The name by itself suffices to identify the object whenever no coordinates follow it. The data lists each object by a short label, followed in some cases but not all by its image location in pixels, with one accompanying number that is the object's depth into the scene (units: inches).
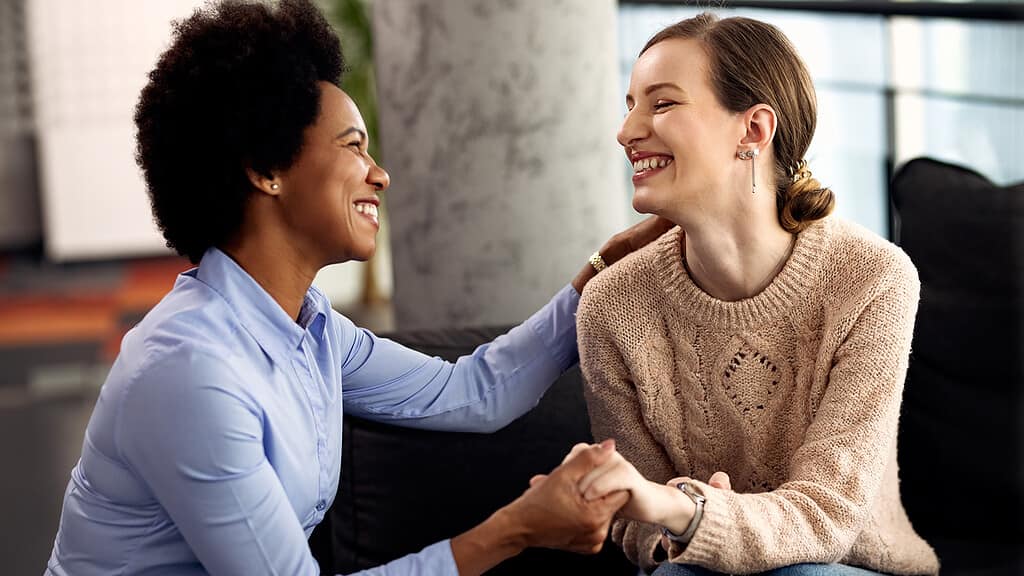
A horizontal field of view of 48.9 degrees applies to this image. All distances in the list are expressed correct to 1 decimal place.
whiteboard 260.8
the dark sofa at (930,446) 78.4
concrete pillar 94.1
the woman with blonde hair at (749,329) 62.5
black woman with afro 55.4
